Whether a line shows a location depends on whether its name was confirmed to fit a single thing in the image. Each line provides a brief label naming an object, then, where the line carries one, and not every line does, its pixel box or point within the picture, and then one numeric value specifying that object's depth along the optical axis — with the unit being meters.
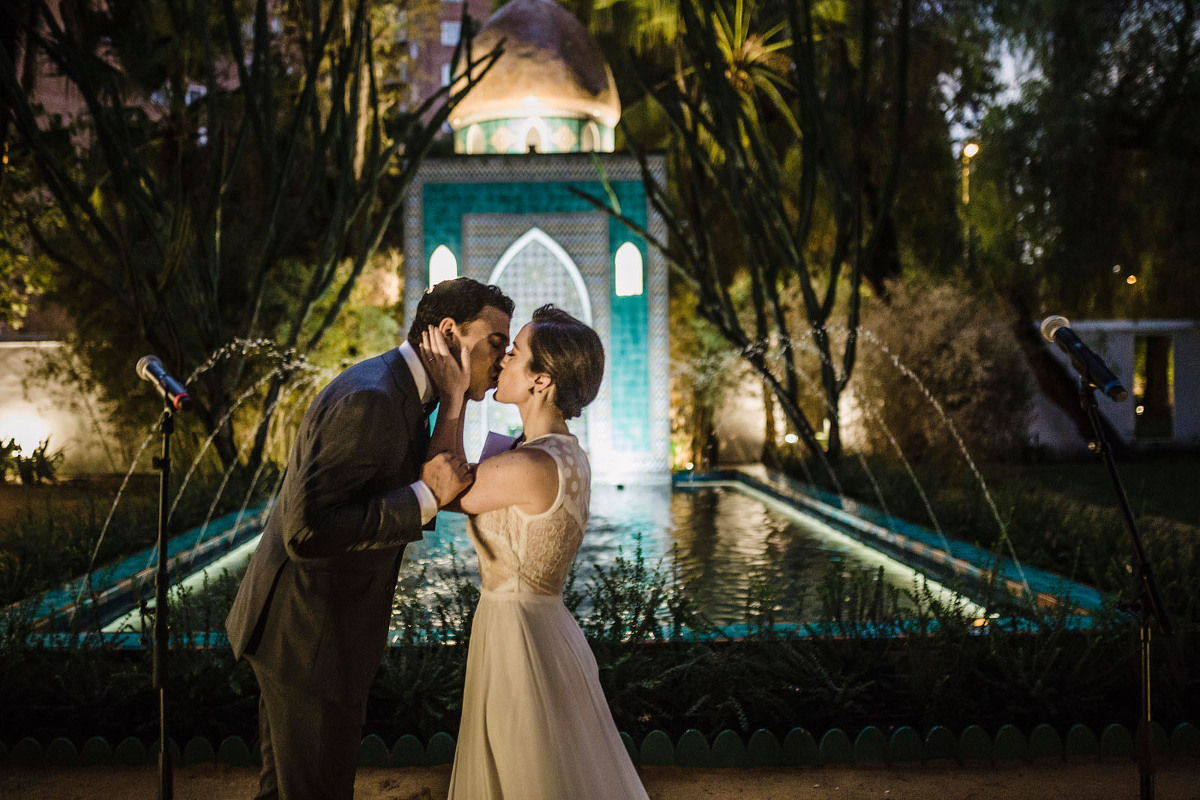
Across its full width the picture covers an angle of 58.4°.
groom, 2.62
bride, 2.90
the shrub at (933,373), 15.81
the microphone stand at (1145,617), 3.39
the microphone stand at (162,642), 3.47
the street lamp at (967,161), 17.86
